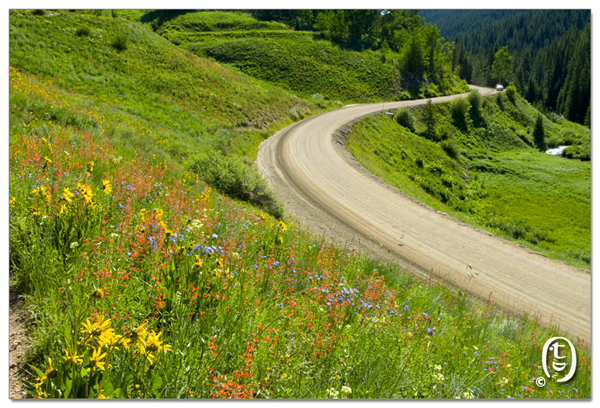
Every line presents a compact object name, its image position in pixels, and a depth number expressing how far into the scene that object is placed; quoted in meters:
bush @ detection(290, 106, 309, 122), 42.28
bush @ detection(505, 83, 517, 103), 76.28
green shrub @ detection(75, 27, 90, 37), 31.67
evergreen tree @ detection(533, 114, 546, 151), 64.19
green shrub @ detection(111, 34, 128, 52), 33.55
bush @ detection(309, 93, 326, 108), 50.25
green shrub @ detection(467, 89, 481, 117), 61.75
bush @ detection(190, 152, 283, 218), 16.39
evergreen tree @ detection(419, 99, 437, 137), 49.34
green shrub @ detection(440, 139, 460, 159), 46.31
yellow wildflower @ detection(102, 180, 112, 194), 5.11
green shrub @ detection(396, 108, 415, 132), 48.63
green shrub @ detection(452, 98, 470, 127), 57.69
